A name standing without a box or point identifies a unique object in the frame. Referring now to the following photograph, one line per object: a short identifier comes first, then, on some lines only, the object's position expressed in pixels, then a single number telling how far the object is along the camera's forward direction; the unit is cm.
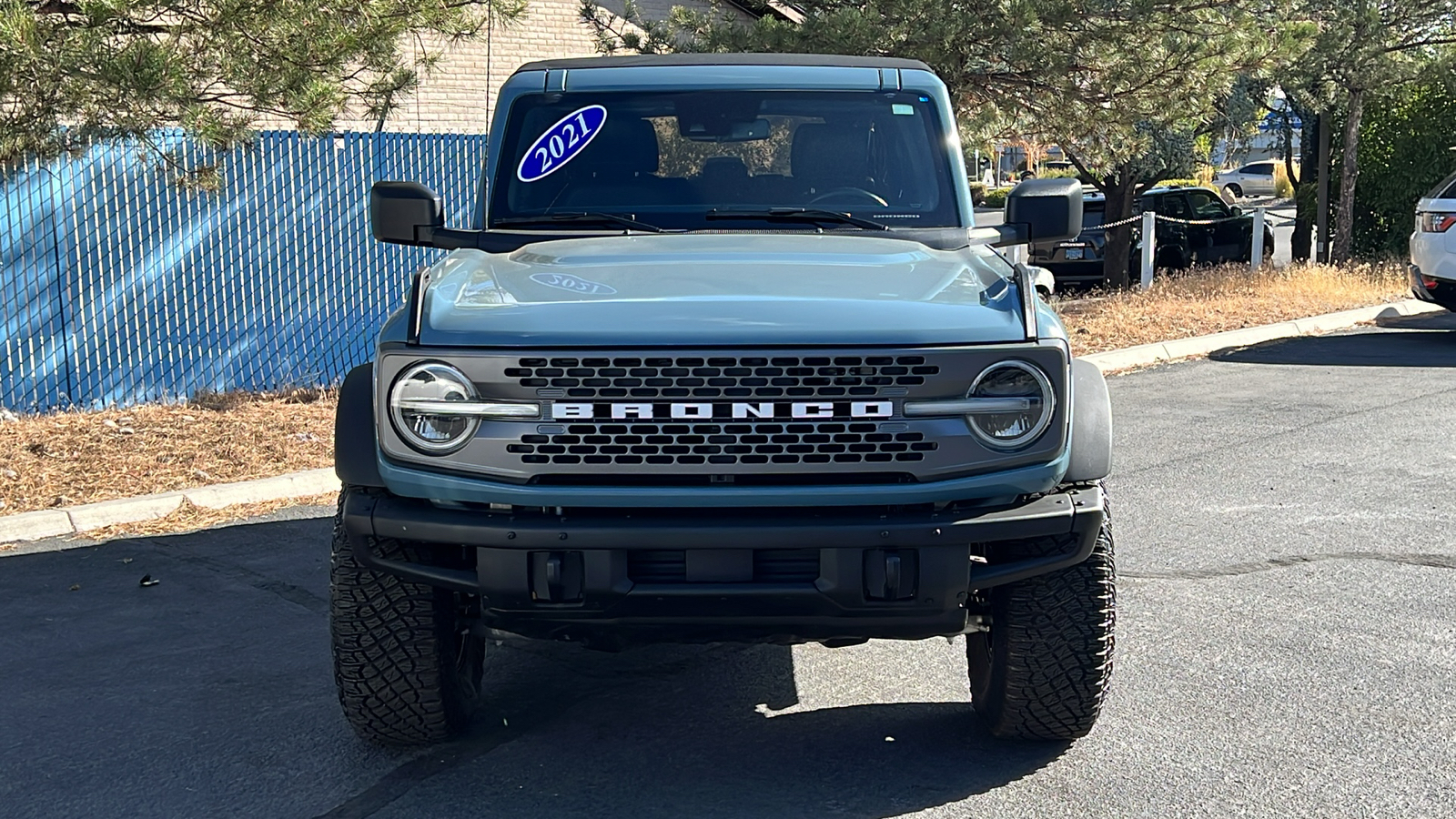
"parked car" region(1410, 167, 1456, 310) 1319
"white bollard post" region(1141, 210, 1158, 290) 1806
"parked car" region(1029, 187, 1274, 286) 2027
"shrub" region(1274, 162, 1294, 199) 5040
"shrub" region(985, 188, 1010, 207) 4091
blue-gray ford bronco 356
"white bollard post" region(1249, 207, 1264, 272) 1956
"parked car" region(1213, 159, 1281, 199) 5312
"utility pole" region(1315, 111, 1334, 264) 1986
